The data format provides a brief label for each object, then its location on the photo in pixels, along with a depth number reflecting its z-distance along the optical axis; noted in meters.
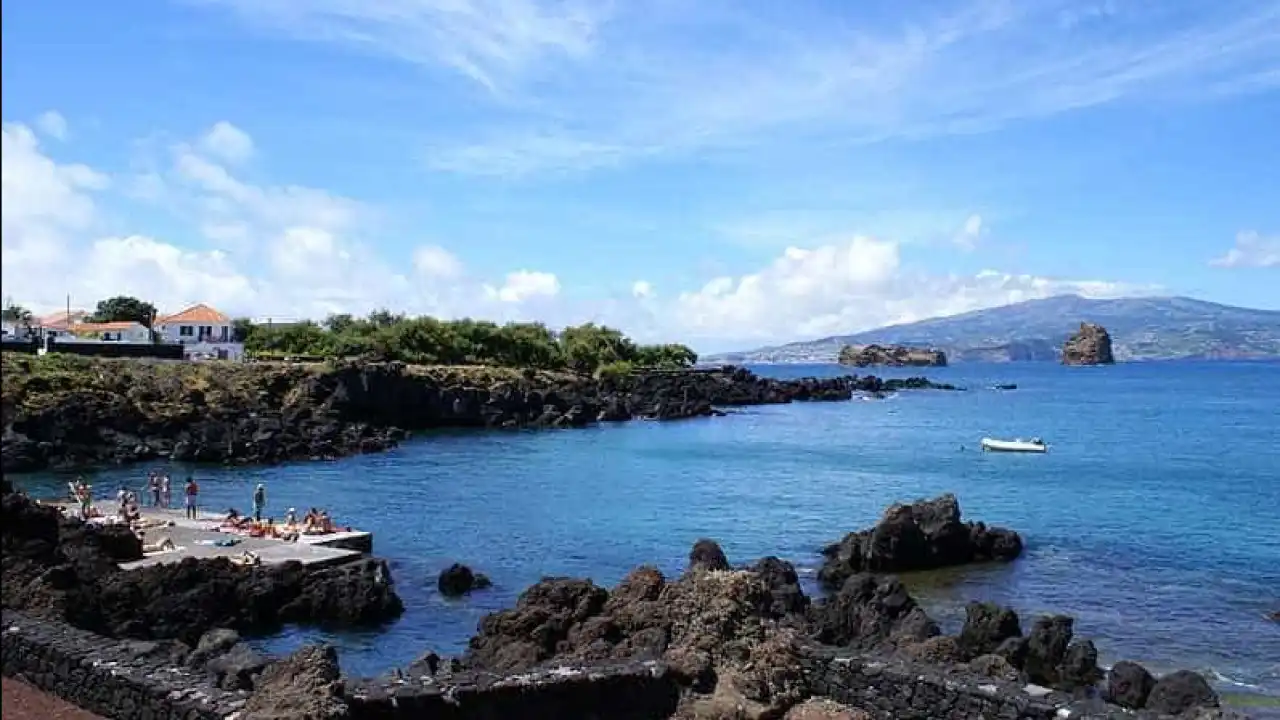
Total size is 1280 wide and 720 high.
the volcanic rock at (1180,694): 19.89
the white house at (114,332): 114.88
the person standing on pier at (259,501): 41.16
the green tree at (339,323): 143.25
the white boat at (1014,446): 84.00
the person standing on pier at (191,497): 41.34
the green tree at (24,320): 93.19
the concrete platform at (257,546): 32.31
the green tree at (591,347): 155.38
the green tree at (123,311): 149.12
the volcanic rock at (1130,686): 21.52
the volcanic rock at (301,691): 12.51
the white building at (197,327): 130.88
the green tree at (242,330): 139.00
